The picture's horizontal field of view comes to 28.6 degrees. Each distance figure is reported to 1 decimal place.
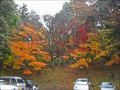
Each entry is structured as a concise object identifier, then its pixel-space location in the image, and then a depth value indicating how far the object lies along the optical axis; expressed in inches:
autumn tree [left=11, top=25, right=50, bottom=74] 1282.0
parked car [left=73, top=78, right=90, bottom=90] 1090.1
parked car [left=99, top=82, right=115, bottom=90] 1051.9
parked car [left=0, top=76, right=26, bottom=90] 814.4
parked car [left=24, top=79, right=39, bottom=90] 993.5
